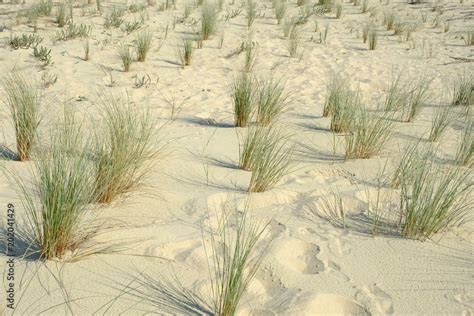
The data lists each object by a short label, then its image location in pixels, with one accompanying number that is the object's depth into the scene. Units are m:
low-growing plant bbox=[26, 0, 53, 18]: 7.31
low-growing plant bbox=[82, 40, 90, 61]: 5.98
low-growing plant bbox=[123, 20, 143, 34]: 7.01
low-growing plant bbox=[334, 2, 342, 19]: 9.02
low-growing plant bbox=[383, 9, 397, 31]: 8.30
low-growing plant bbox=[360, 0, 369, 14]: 9.41
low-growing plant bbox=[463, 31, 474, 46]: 7.56
